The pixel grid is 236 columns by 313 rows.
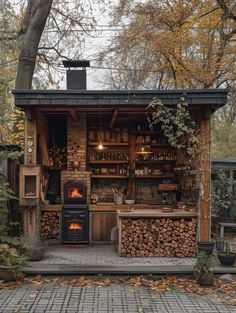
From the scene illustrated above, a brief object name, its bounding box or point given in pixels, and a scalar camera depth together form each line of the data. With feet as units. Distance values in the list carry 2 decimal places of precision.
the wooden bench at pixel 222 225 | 27.53
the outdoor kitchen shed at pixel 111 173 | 21.97
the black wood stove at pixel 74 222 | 26.04
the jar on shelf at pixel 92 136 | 29.76
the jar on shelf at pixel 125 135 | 29.81
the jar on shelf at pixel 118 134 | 29.91
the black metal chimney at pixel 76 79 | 25.82
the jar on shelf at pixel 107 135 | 29.81
